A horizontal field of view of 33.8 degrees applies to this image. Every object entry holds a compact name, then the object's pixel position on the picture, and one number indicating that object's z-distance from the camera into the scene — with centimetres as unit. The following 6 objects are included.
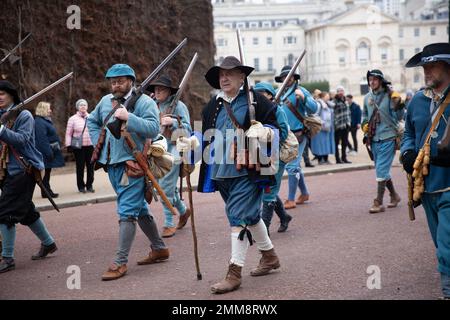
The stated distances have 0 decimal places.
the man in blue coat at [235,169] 667
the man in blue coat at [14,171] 799
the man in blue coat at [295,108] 1061
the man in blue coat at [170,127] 941
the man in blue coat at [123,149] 737
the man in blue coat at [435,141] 584
